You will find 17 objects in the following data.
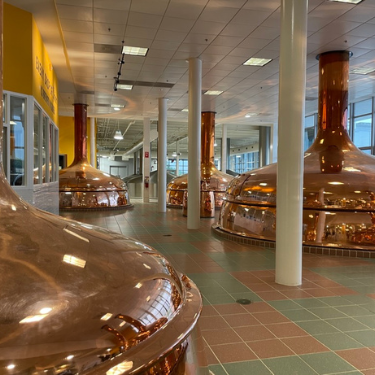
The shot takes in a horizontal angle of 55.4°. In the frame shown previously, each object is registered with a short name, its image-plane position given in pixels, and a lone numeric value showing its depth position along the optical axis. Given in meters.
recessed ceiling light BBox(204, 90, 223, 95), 11.88
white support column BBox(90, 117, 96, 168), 18.03
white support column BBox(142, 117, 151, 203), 16.05
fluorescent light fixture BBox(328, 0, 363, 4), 5.74
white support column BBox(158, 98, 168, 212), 12.64
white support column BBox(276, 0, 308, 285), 4.27
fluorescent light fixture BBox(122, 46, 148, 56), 8.03
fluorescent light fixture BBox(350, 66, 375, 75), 9.52
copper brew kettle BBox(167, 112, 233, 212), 13.36
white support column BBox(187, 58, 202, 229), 8.63
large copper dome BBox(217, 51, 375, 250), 5.96
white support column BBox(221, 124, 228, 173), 19.41
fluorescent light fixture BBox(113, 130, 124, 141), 19.04
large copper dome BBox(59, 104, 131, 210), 12.64
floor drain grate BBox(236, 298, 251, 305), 3.71
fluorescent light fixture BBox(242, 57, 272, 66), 8.74
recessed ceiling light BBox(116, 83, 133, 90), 11.23
